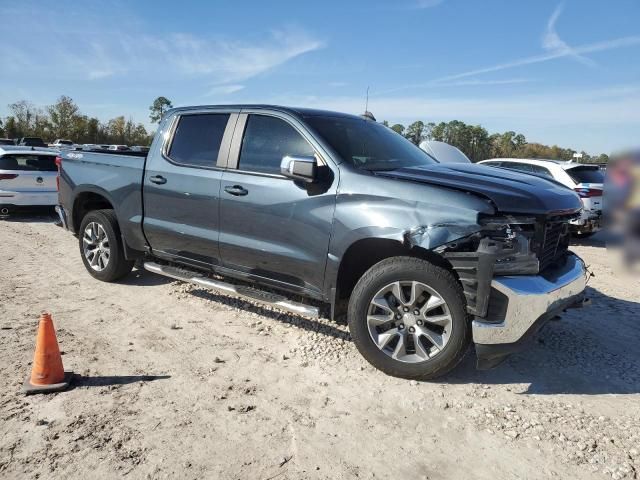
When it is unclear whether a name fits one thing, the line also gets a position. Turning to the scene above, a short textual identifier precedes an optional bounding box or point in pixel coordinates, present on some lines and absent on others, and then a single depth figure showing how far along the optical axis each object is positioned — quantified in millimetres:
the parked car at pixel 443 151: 6191
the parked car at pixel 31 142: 30589
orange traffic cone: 3287
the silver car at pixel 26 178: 10328
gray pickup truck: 3262
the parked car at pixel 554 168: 8489
